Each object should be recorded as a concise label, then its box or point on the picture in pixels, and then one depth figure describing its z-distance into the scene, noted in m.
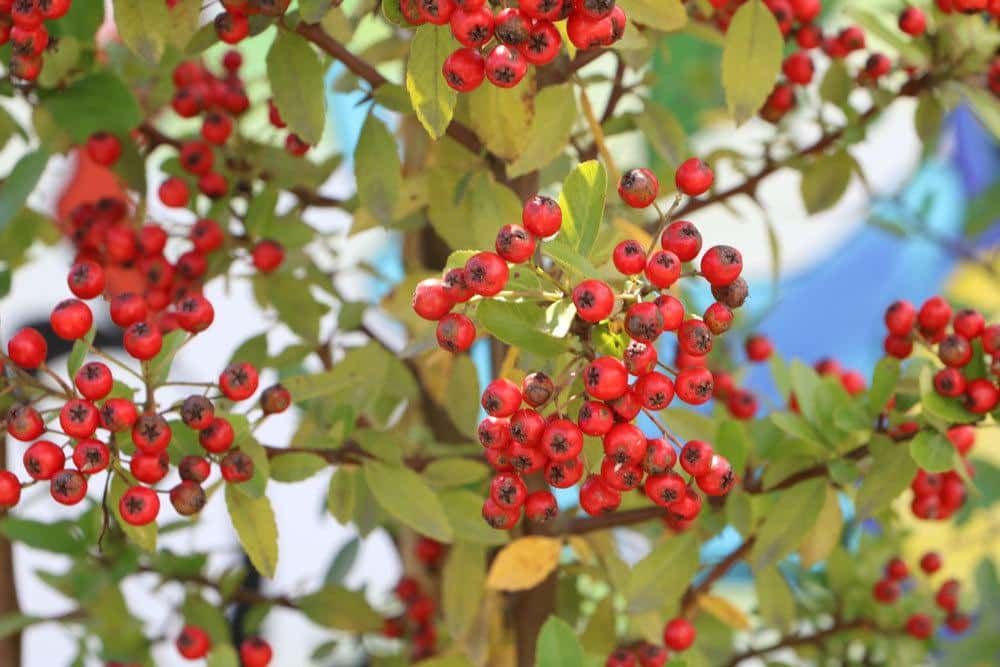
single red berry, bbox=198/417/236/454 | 0.47
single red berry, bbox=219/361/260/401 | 0.49
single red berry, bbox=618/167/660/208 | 0.45
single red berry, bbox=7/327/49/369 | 0.47
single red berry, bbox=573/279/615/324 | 0.42
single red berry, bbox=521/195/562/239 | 0.44
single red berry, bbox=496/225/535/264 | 0.44
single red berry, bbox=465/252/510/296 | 0.43
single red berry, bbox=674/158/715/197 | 0.46
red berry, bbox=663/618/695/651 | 0.56
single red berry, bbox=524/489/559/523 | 0.47
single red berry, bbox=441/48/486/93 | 0.44
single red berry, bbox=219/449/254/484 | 0.48
